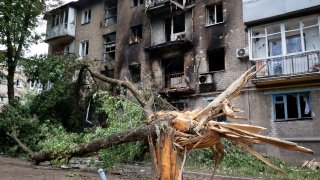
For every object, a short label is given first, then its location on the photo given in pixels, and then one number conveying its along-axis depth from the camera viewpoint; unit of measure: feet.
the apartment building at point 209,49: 47.39
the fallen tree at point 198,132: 13.56
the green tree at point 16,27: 58.85
